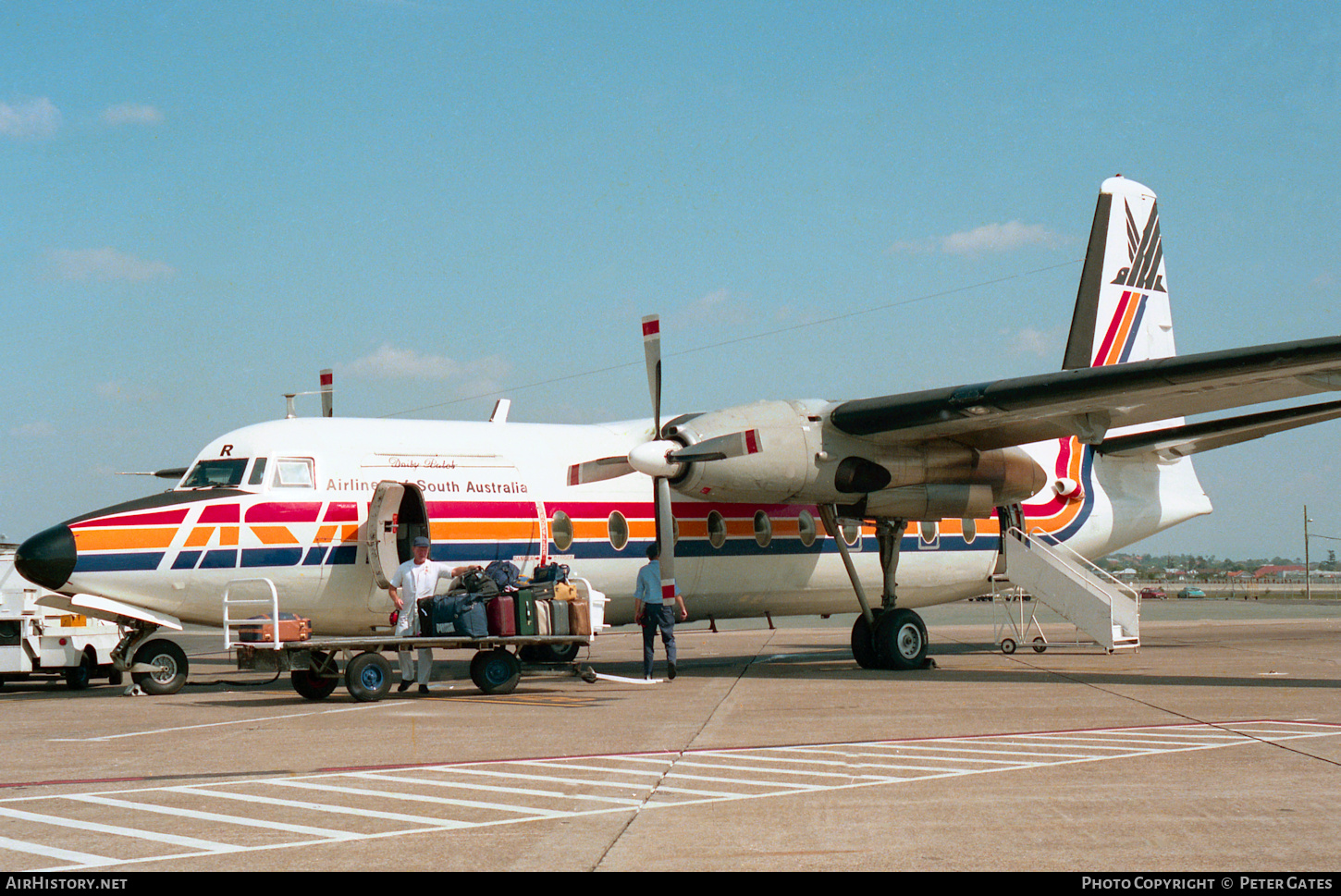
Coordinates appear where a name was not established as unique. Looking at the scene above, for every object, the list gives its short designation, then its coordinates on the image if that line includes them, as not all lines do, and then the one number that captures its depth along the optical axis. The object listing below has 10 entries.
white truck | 17.31
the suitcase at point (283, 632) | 13.82
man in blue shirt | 16.12
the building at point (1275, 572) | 179.62
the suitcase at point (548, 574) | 15.59
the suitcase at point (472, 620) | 14.23
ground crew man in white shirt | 14.42
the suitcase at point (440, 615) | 14.30
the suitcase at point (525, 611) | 14.78
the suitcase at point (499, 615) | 14.65
